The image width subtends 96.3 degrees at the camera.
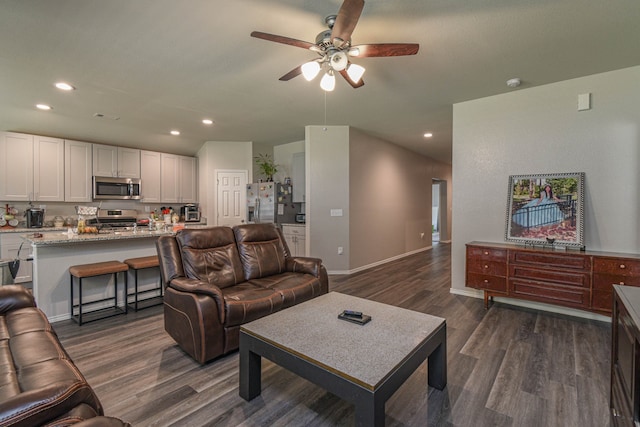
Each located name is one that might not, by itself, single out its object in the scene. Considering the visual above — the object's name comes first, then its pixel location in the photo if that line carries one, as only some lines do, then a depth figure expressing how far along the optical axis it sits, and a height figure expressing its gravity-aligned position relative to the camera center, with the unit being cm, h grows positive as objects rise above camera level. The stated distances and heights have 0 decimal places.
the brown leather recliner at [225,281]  221 -69
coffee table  130 -76
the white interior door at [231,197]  611 +25
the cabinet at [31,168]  472 +70
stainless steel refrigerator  556 +13
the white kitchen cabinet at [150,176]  609 +71
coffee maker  488 -15
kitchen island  293 -56
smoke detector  319 +144
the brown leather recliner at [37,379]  83 -66
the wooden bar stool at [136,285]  330 -95
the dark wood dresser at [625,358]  112 -68
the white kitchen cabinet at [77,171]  524 +70
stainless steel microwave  551 +40
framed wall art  312 +0
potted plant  591 +93
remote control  190 -70
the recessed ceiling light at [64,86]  327 +143
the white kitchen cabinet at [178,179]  636 +68
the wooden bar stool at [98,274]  294 -74
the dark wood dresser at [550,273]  273 -67
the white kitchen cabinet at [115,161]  558 +95
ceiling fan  183 +116
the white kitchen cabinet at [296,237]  522 -54
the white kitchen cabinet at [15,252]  450 -70
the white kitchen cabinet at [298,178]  561 +61
